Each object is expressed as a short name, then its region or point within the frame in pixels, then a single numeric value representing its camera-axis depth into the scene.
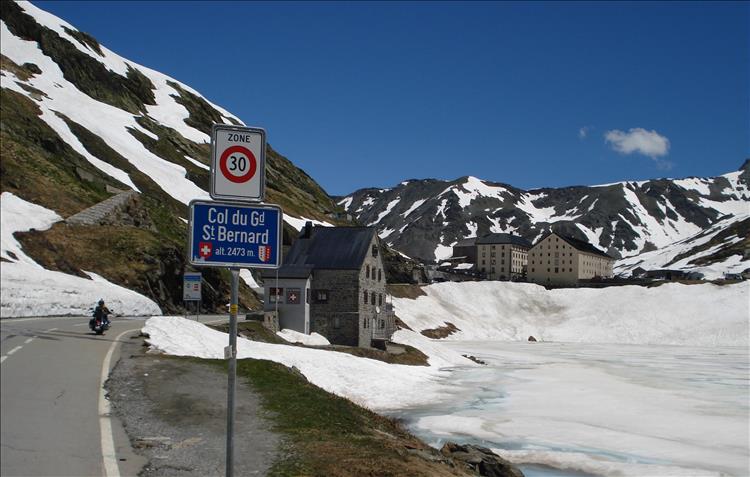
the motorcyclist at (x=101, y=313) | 21.48
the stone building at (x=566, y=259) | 195.38
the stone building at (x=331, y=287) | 62.44
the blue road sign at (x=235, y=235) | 7.59
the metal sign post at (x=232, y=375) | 7.57
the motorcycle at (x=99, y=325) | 20.67
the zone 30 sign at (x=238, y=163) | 7.62
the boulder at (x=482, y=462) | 20.16
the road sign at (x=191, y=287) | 36.62
